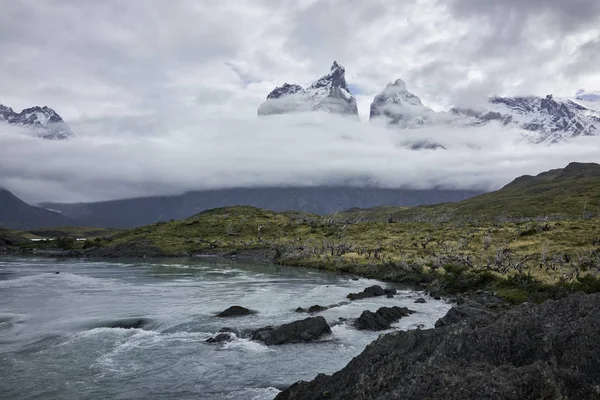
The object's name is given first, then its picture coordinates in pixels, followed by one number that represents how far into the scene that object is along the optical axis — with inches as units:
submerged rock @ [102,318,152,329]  1895.9
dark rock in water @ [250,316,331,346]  1573.6
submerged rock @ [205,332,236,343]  1610.5
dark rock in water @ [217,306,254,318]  2060.8
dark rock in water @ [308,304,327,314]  2167.8
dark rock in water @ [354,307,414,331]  1766.7
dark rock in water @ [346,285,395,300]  2557.3
